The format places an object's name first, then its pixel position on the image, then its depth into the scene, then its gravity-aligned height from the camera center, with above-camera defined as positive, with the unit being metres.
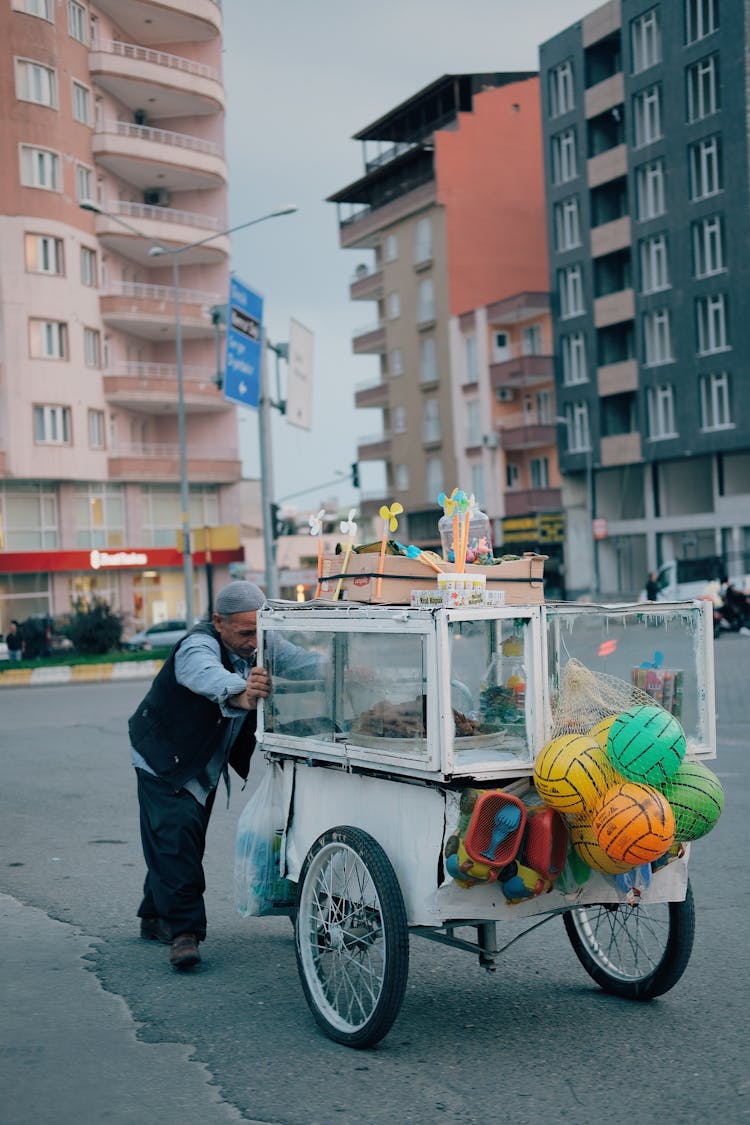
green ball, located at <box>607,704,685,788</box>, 4.49 -0.55
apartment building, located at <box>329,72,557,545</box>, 63.28 +14.67
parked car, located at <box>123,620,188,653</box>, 44.30 -1.29
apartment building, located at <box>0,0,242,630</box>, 47.16 +10.42
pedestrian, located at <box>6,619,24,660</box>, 41.53 -1.25
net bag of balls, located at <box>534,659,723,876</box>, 4.40 -0.68
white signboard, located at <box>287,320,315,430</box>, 24.56 +3.75
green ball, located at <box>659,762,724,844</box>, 4.64 -0.75
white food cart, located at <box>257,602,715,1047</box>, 4.66 -0.62
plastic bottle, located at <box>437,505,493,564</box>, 5.35 +0.18
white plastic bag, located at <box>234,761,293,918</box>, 5.72 -1.07
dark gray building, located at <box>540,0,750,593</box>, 48.25 +10.77
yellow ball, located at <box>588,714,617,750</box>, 4.62 -0.50
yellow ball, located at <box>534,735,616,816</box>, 4.47 -0.63
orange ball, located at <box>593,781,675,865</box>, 4.38 -0.77
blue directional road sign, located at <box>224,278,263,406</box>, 23.31 +4.06
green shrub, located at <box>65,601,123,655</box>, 36.41 -0.81
